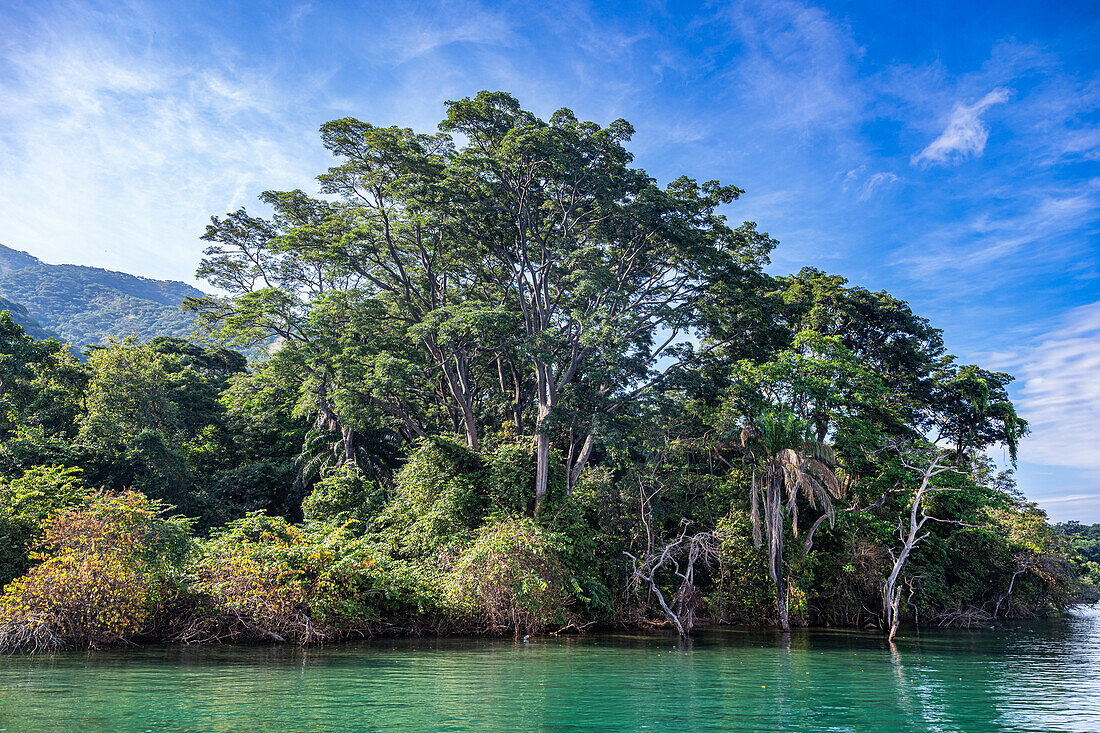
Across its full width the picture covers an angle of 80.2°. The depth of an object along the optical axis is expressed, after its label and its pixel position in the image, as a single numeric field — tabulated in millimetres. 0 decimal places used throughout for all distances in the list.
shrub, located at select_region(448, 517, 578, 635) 18172
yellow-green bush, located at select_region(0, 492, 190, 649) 14086
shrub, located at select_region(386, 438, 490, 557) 21422
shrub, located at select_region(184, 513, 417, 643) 15945
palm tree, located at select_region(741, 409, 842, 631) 21328
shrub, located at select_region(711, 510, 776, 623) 22952
